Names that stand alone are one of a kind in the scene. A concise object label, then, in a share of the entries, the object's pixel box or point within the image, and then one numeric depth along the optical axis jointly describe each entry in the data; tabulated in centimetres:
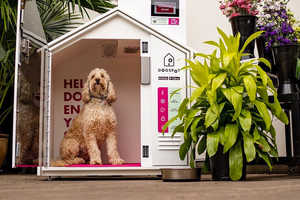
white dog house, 276
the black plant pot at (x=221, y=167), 255
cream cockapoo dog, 303
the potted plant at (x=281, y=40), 296
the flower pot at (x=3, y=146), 364
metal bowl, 249
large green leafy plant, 246
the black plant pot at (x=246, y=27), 310
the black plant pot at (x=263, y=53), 317
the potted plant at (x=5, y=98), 367
